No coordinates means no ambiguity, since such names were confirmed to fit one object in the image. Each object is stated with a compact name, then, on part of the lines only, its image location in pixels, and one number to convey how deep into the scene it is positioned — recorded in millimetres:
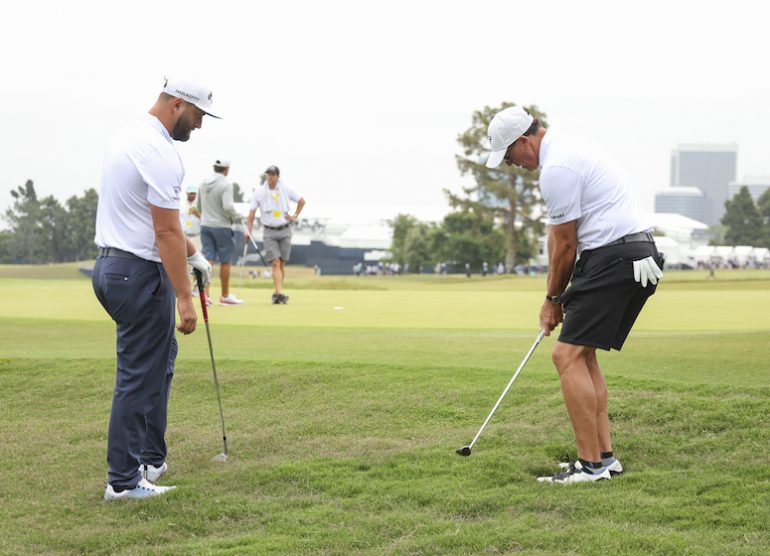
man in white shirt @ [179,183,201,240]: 20455
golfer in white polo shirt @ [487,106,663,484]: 5512
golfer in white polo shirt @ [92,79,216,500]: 5414
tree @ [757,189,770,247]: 116875
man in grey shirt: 16422
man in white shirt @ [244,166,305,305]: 17188
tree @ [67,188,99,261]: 111312
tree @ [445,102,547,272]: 79500
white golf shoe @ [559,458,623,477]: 5672
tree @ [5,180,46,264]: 108875
